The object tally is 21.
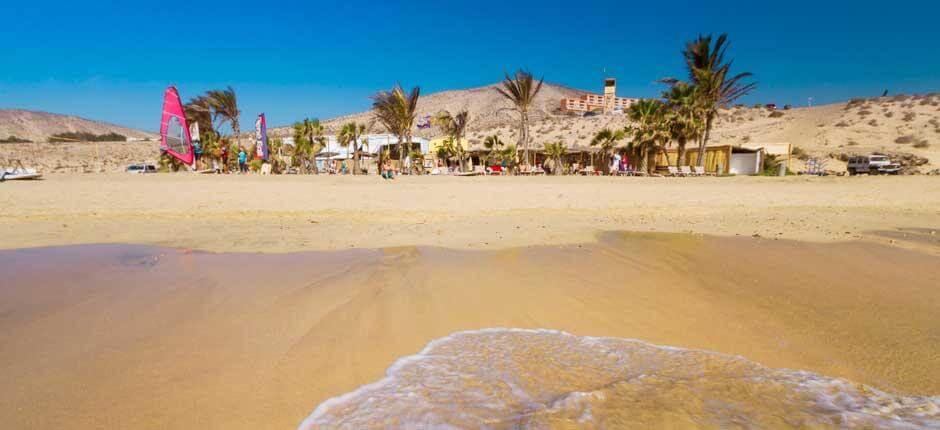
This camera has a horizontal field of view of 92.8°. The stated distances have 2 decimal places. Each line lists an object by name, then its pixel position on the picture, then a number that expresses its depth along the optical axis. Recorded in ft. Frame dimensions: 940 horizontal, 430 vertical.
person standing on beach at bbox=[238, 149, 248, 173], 88.84
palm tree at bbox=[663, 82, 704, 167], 87.51
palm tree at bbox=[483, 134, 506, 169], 113.70
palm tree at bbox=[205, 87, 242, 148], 102.22
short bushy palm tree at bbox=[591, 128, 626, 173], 97.32
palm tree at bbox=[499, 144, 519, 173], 108.17
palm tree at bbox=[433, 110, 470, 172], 111.03
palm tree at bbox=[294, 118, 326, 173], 110.42
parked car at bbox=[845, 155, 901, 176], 74.64
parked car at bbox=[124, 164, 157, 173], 108.68
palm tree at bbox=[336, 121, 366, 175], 105.19
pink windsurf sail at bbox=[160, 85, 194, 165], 67.67
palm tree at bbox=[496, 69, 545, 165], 91.86
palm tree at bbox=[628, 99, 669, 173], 91.81
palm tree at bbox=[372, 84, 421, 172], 92.99
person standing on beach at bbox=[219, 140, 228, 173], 103.57
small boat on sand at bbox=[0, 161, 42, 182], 59.36
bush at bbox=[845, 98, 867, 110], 148.56
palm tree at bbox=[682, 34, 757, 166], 85.71
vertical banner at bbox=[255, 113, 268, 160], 85.61
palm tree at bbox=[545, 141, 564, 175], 102.98
